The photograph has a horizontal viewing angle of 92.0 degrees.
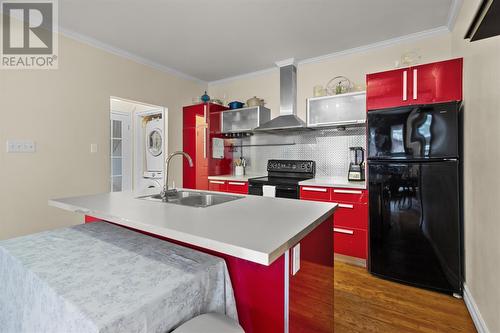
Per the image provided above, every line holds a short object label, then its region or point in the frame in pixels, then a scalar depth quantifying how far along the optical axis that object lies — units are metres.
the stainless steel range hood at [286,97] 3.49
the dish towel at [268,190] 3.17
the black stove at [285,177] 3.10
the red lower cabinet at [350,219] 2.58
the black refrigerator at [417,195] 2.07
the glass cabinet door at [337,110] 2.92
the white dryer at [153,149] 4.79
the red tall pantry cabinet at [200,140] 4.07
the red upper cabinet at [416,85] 2.15
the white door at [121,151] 4.92
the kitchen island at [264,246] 0.89
